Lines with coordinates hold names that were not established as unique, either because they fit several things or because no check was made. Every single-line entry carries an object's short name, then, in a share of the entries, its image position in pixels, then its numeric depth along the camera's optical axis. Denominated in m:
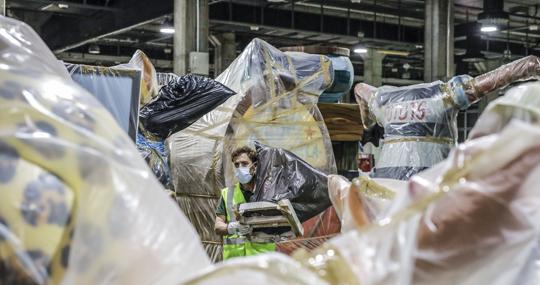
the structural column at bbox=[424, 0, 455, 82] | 12.39
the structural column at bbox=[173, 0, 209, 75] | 11.06
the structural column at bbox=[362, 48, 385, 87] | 19.02
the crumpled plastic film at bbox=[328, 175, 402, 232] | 1.35
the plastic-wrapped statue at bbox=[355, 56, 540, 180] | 5.46
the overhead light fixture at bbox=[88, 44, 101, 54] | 17.86
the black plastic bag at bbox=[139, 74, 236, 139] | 5.52
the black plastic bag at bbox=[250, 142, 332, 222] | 5.05
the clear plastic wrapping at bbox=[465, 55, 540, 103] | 5.23
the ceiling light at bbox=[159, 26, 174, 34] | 15.50
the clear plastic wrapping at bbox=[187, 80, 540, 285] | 1.00
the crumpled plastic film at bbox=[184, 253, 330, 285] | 0.95
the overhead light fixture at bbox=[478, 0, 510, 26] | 12.62
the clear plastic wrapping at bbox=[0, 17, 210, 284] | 1.11
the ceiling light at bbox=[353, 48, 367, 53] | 17.14
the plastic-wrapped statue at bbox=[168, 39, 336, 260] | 5.95
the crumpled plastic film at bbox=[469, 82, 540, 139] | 1.15
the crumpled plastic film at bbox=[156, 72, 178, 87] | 7.35
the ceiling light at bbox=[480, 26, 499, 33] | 13.65
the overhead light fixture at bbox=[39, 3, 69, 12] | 13.02
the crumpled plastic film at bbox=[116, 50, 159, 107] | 6.41
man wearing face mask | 4.94
